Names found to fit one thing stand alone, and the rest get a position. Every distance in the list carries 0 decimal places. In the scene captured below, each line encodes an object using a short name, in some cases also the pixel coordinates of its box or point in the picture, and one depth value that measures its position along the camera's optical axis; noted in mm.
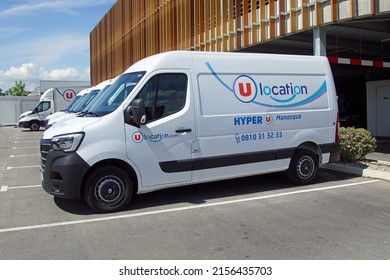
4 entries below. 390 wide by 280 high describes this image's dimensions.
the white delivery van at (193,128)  6219
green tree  86438
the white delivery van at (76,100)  15598
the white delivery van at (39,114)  30984
